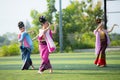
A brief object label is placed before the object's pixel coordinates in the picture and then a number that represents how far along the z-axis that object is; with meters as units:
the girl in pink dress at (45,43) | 13.44
